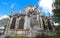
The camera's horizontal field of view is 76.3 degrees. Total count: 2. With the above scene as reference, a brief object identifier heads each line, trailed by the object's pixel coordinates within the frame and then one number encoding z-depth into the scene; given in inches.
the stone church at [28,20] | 561.7
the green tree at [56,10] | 321.1
